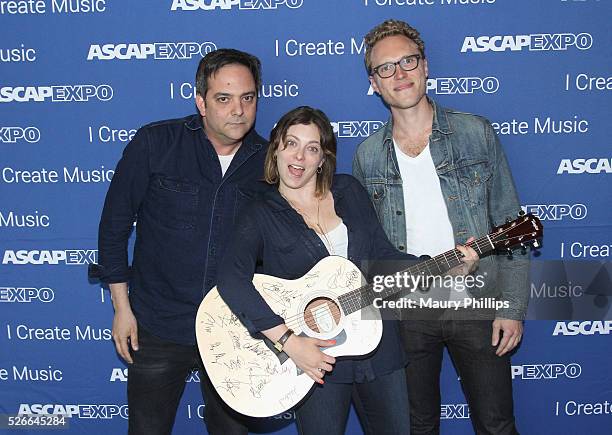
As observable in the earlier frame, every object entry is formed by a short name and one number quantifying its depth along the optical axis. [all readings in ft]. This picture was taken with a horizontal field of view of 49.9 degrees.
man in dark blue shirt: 8.40
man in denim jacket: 8.45
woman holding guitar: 7.54
